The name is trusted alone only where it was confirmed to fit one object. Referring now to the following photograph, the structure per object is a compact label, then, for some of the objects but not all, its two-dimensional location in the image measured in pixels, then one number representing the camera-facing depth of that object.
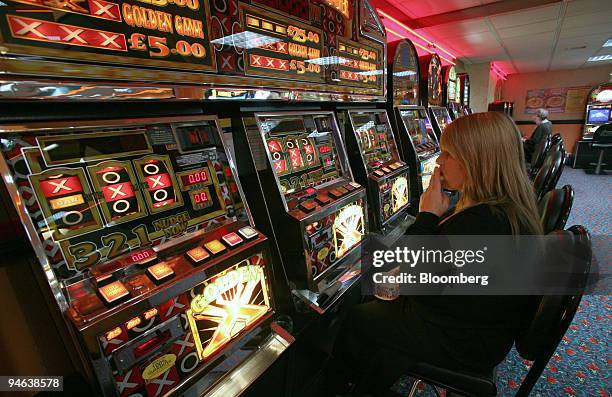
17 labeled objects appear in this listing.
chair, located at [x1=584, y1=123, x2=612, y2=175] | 7.60
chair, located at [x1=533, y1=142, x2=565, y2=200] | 2.62
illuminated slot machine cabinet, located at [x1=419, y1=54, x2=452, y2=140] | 3.84
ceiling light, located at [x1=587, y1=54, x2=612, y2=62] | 9.17
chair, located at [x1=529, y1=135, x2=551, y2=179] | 4.55
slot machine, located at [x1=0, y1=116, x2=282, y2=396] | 0.83
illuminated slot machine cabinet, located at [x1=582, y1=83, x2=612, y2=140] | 9.71
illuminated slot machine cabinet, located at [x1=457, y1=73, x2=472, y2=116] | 5.85
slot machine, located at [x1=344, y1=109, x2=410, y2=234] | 2.32
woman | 1.17
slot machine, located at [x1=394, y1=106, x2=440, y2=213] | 3.09
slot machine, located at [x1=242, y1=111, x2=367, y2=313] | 1.51
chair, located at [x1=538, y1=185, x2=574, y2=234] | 1.61
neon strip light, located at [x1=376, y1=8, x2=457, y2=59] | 4.39
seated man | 7.10
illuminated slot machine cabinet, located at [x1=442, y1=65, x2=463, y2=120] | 4.77
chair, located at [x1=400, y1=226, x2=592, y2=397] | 0.93
